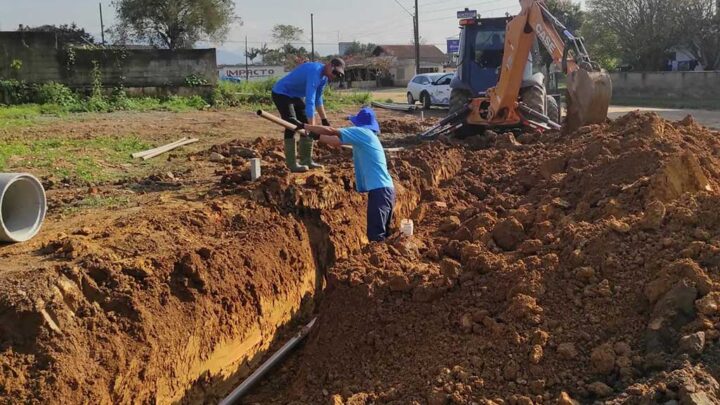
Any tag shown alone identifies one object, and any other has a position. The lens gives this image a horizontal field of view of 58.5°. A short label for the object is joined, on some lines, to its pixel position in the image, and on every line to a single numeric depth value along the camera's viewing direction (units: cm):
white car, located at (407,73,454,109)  2388
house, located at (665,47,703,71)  3590
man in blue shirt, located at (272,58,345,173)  771
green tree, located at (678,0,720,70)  3234
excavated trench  382
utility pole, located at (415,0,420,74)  3731
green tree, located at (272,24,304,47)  7244
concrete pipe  508
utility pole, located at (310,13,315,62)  5530
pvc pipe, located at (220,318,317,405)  476
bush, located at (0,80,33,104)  1845
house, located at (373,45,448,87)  5612
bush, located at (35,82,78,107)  1847
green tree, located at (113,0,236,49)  3522
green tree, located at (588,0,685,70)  3366
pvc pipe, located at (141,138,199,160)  958
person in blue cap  621
